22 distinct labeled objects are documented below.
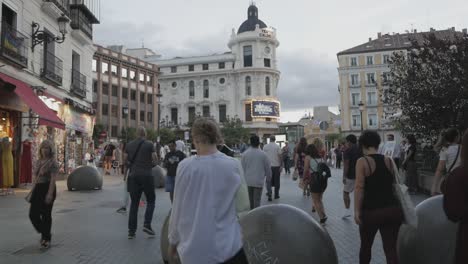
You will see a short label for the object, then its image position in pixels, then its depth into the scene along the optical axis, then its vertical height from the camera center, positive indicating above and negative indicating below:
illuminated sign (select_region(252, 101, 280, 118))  83.61 +7.11
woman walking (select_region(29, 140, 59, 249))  7.36 -0.68
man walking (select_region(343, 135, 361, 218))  9.88 -0.52
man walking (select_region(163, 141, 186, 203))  10.39 -0.35
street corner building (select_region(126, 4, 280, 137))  84.19 +12.45
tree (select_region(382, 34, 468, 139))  14.66 +1.98
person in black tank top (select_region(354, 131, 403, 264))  4.64 -0.63
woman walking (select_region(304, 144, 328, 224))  9.22 -0.69
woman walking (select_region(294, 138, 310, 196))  14.10 -0.34
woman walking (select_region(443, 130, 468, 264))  3.38 -0.44
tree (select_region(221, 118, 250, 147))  72.17 +2.73
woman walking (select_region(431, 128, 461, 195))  7.07 -0.14
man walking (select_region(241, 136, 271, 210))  9.52 -0.44
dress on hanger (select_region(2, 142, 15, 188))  14.88 -0.33
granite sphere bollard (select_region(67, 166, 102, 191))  17.08 -1.02
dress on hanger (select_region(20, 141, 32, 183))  16.97 -0.40
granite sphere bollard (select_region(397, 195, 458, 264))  4.65 -0.99
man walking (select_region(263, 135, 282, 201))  13.93 -0.37
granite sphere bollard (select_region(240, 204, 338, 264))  4.36 -0.89
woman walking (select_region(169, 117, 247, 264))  3.02 -0.42
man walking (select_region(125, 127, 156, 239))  8.05 -0.51
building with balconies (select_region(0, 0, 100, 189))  15.71 +3.12
